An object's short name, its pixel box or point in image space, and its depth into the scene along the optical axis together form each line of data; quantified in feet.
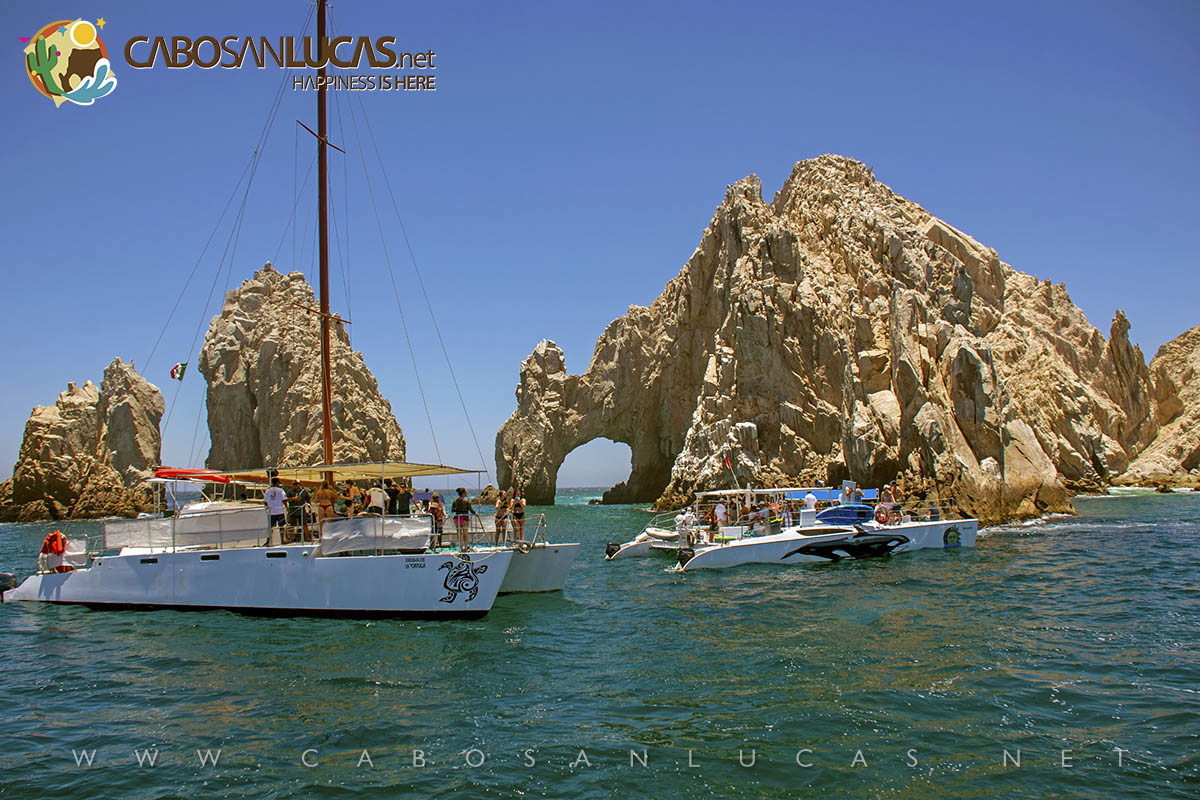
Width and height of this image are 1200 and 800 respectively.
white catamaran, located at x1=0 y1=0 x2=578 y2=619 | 52.85
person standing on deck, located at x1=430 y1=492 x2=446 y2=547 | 56.16
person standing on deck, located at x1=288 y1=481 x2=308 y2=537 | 56.39
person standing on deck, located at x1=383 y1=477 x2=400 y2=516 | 61.62
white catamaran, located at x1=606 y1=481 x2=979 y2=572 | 84.07
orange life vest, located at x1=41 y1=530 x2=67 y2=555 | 63.36
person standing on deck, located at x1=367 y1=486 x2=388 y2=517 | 59.62
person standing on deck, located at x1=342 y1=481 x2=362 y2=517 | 60.34
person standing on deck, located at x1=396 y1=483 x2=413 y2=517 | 63.10
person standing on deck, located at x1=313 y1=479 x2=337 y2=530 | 57.05
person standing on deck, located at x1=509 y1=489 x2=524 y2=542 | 60.75
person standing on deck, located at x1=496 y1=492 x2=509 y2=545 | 59.30
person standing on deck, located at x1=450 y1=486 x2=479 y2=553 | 54.24
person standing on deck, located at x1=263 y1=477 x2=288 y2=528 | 55.21
